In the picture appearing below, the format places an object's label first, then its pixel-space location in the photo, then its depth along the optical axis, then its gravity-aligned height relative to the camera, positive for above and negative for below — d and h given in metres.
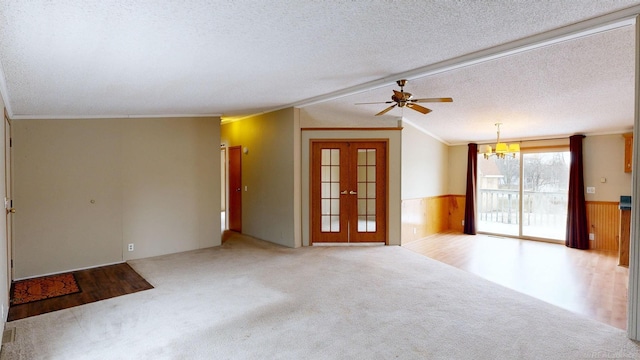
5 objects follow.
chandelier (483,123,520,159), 6.09 +0.54
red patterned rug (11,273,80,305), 3.60 -1.31
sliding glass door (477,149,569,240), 6.95 -0.39
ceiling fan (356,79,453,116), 3.81 +0.93
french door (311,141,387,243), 5.99 -0.27
